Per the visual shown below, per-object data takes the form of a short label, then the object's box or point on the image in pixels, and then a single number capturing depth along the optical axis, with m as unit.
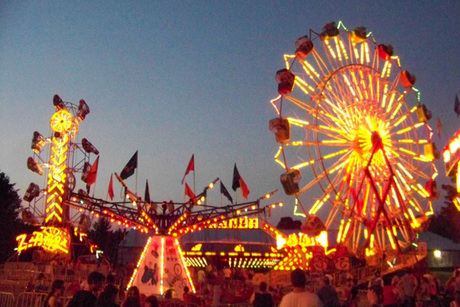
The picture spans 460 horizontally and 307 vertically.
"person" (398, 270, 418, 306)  12.74
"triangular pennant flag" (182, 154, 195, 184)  25.23
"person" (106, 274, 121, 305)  9.16
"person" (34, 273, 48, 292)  14.64
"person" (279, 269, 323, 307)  5.47
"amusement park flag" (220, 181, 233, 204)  27.67
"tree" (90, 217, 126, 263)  59.44
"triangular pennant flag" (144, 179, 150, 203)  24.85
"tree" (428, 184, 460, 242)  61.72
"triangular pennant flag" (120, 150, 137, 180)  23.08
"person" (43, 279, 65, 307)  8.04
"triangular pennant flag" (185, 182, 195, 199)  26.88
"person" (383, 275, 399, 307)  10.82
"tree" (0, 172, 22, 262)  42.25
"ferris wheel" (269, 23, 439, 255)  25.72
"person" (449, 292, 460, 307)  9.65
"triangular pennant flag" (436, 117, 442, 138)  28.17
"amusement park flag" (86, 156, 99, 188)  25.81
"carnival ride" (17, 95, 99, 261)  33.69
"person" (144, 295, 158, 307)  7.38
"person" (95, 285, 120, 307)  6.54
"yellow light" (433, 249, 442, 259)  43.16
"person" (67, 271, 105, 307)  6.23
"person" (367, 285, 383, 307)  8.68
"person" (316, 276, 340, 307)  8.95
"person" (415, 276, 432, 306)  13.82
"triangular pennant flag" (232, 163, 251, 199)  28.19
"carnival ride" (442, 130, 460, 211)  20.91
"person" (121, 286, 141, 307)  7.64
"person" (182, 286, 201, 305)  13.34
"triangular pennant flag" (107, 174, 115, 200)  26.61
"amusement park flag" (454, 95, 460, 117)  24.40
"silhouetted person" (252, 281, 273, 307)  9.56
